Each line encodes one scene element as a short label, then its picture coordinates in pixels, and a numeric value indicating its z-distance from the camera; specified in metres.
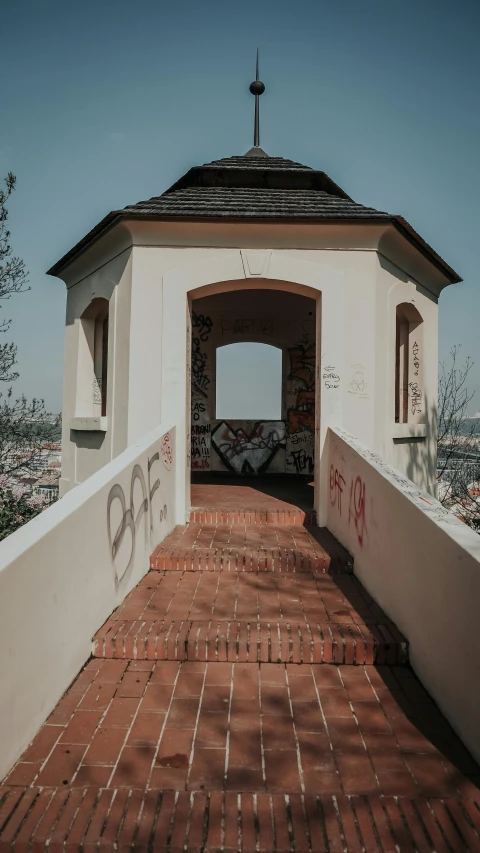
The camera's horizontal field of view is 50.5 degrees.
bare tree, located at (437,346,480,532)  12.50
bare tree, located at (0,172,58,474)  8.28
